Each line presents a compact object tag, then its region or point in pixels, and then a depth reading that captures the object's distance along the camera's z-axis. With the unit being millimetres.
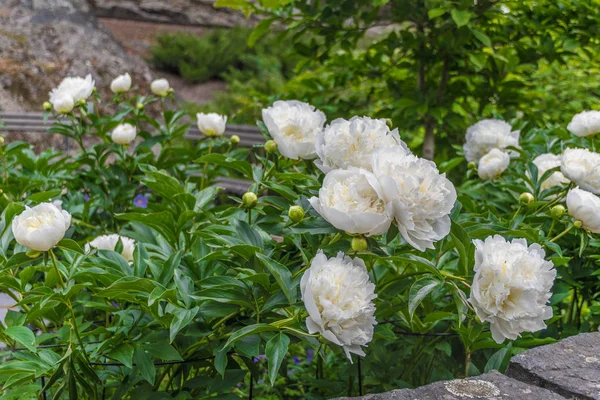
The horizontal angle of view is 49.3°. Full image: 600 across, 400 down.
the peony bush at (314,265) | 1043
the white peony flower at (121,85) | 2229
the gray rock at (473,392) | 1118
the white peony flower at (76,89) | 2045
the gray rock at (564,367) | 1158
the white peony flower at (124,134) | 2105
